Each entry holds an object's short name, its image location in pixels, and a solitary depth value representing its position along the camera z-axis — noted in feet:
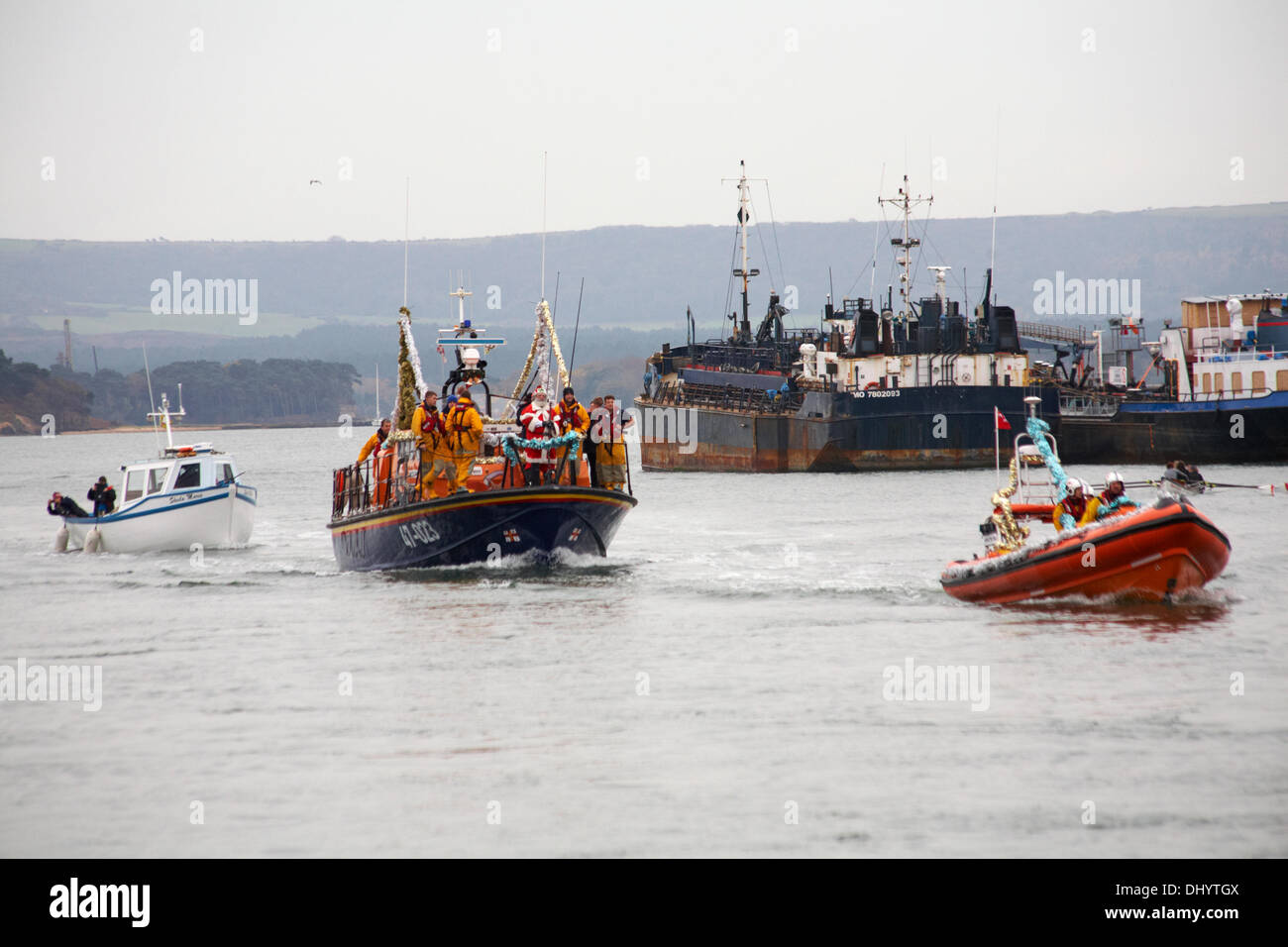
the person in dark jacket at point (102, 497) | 129.80
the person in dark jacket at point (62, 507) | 131.95
